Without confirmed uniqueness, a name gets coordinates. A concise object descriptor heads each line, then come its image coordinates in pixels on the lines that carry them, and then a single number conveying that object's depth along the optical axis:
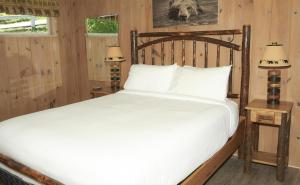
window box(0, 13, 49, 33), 3.64
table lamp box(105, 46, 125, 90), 3.68
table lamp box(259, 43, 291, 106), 2.52
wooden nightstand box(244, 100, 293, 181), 2.48
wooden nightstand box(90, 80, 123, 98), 3.74
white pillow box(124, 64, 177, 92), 3.12
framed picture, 3.09
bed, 1.54
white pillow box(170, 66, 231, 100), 2.74
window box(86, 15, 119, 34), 3.93
